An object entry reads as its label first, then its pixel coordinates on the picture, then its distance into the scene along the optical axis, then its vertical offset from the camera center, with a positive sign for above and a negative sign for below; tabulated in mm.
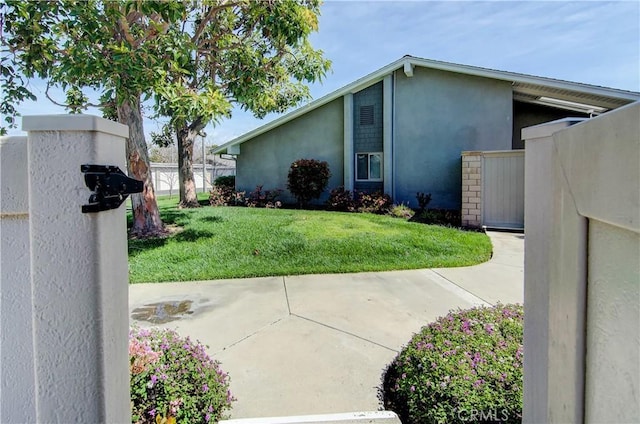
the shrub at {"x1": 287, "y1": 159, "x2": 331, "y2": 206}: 13523 +752
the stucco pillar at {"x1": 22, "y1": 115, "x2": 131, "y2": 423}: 1374 -309
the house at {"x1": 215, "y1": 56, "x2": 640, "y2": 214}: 12375 +2989
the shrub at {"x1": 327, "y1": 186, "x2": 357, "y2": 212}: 13180 -201
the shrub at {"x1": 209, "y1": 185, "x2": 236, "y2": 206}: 15250 -24
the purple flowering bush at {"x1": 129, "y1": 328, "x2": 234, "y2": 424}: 2082 -1276
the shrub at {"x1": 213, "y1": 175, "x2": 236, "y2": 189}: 16953 +811
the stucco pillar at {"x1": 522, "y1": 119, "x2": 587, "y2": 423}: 1298 -412
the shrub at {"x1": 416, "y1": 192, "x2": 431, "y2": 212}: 12641 -163
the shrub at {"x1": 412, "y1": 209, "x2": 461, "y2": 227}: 10977 -747
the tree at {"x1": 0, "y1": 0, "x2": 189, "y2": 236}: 5855 +3090
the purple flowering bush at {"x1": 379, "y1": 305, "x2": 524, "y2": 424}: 2146 -1299
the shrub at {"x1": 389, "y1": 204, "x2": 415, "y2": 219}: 12083 -600
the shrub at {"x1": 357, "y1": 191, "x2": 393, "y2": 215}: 12742 -275
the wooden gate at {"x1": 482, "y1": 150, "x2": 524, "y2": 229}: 10008 +204
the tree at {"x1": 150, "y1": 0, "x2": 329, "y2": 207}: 6531 +3756
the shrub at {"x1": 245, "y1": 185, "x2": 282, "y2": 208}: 14406 -75
